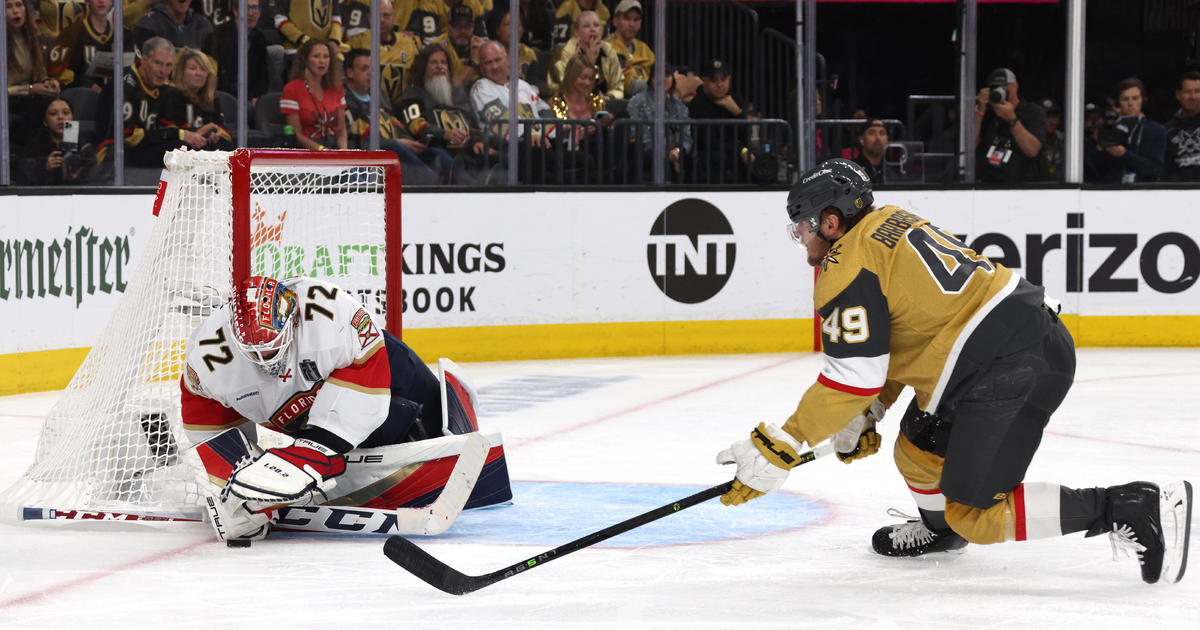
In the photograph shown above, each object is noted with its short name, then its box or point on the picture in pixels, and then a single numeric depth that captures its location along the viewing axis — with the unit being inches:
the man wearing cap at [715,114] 647.8
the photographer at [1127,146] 672.4
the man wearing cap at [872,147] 668.7
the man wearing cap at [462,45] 614.9
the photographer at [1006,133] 667.4
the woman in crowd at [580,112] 628.7
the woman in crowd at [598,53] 644.1
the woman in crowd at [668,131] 635.5
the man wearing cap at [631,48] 640.4
